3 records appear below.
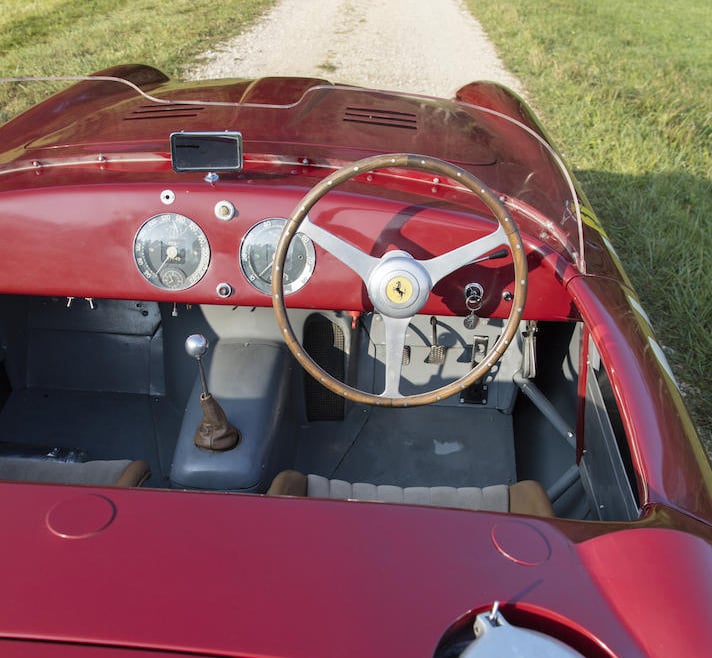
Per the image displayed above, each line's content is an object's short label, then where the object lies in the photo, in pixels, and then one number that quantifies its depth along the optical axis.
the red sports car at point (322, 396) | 1.09
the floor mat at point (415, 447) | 2.68
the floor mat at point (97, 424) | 2.66
